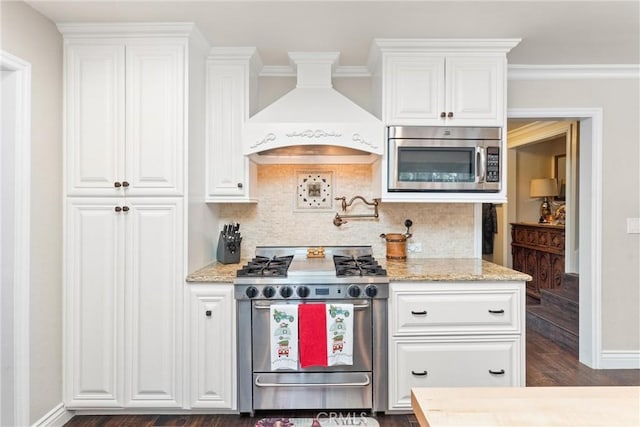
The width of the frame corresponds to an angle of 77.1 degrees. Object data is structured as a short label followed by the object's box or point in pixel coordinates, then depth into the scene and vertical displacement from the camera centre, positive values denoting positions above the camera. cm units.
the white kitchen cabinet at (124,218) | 246 -4
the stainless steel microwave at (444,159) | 270 +36
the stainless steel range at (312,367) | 243 -81
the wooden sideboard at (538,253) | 516 -56
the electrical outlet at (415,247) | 321 -27
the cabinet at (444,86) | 269 +85
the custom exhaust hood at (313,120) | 266 +62
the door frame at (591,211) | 325 +2
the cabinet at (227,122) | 280 +63
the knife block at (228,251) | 291 -29
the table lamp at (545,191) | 572 +32
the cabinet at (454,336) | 247 -76
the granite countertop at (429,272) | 246 -38
